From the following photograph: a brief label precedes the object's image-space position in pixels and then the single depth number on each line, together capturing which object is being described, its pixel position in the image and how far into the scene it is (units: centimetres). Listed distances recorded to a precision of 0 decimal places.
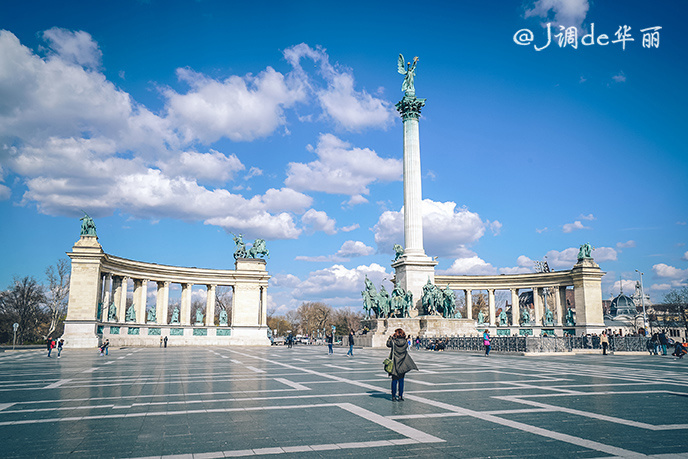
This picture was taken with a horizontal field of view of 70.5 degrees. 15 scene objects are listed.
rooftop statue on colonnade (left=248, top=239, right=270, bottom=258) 7981
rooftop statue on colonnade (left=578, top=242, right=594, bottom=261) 7425
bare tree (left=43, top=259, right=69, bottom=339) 7369
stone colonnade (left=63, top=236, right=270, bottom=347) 5512
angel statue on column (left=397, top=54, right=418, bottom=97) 5848
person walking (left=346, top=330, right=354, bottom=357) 3722
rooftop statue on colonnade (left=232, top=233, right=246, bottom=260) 7944
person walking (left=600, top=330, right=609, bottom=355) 3800
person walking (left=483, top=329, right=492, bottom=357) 3425
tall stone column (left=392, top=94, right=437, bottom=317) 5297
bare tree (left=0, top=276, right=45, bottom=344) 7888
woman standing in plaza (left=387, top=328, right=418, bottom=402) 1268
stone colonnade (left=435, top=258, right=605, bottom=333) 7231
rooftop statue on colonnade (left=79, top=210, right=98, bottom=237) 5753
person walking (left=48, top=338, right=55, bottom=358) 3769
